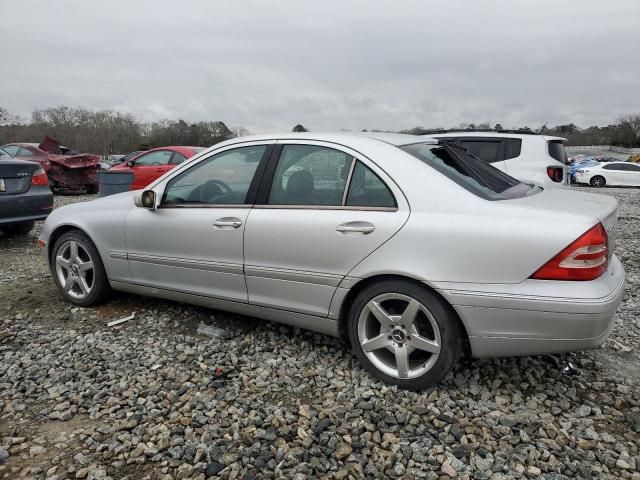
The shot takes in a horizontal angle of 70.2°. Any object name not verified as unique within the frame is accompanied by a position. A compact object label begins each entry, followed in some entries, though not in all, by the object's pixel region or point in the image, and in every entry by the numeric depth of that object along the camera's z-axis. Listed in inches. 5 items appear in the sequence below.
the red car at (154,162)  422.9
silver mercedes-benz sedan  89.5
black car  233.1
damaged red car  483.8
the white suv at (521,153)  264.7
